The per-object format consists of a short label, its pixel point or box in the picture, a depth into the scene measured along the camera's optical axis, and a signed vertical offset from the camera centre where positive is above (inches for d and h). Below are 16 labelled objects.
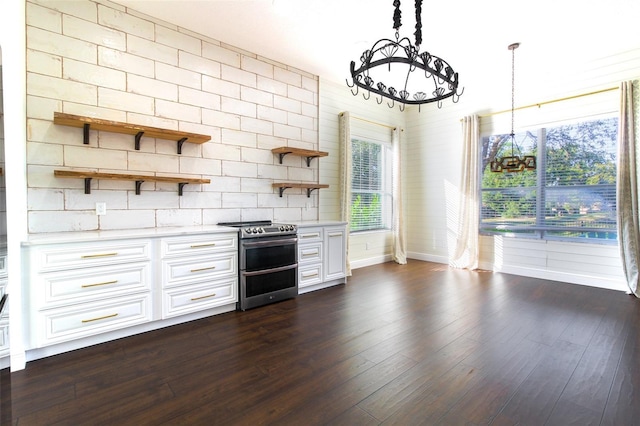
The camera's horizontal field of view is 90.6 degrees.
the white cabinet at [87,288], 93.7 -24.9
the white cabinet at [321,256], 162.1 -25.6
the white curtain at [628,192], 155.1 +7.0
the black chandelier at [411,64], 95.7 +44.9
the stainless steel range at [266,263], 136.9 -24.4
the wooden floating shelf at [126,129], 108.3 +31.1
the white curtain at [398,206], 239.6 +1.7
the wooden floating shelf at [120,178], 109.9 +12.6
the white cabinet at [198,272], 118.0 -24.8
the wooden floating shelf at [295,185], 174.6 +13.4
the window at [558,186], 170.2 +12.4
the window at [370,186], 225.1 +16.8
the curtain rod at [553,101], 165.0 +61.0
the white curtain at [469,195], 211.3 +8.4
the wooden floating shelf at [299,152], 170.6 +31.8
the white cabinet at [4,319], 79.7 -28.6
